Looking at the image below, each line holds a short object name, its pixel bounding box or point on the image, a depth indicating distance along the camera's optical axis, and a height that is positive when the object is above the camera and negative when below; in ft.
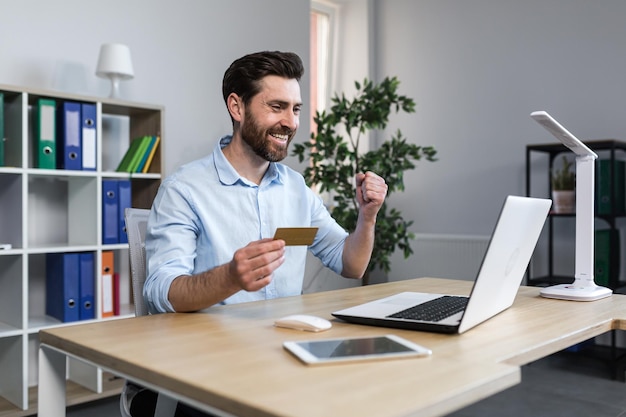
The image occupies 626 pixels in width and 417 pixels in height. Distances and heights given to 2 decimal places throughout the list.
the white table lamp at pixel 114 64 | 9.73 +2.25
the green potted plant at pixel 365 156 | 12.72 +1.04
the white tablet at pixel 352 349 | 3.00 -0.73
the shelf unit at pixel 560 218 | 11.43 -0.22
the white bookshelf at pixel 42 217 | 8.71 -0.18
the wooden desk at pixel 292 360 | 2.48 -0.77
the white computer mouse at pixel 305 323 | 3.75 -0.72
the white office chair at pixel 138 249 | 5.03 -0.37
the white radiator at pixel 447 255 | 14.35 -1.16
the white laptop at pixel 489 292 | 3.51 -0.54
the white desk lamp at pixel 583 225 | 5.39 -0.16
